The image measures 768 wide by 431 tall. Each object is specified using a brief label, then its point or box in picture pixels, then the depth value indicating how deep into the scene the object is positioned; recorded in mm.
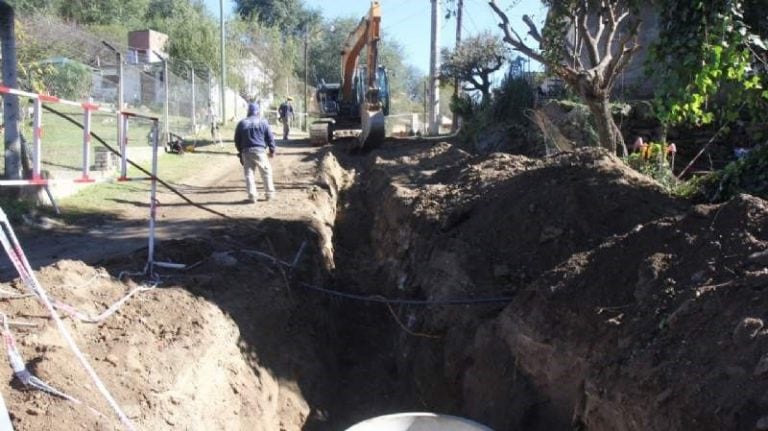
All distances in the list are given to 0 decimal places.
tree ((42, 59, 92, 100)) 19391
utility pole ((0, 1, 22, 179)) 10234
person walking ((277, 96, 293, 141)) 28562
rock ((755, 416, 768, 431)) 2986
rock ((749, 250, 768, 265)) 4211
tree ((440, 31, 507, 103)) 30547
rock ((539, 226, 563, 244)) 6748
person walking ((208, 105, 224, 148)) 25692
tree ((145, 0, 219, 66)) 40469
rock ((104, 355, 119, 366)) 4746
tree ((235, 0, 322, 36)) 75581
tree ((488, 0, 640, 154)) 10359
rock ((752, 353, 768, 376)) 3271
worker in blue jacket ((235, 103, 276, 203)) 12008
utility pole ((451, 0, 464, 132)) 30822
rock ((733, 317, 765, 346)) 3551
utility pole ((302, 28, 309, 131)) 51206
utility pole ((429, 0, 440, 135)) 29047
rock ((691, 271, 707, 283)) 4423
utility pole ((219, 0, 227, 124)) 31703
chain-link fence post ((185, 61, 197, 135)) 24250
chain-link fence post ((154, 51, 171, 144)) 20547
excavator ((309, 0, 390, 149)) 19281
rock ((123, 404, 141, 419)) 4395
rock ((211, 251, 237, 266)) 7359
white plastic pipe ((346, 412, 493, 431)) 4465
